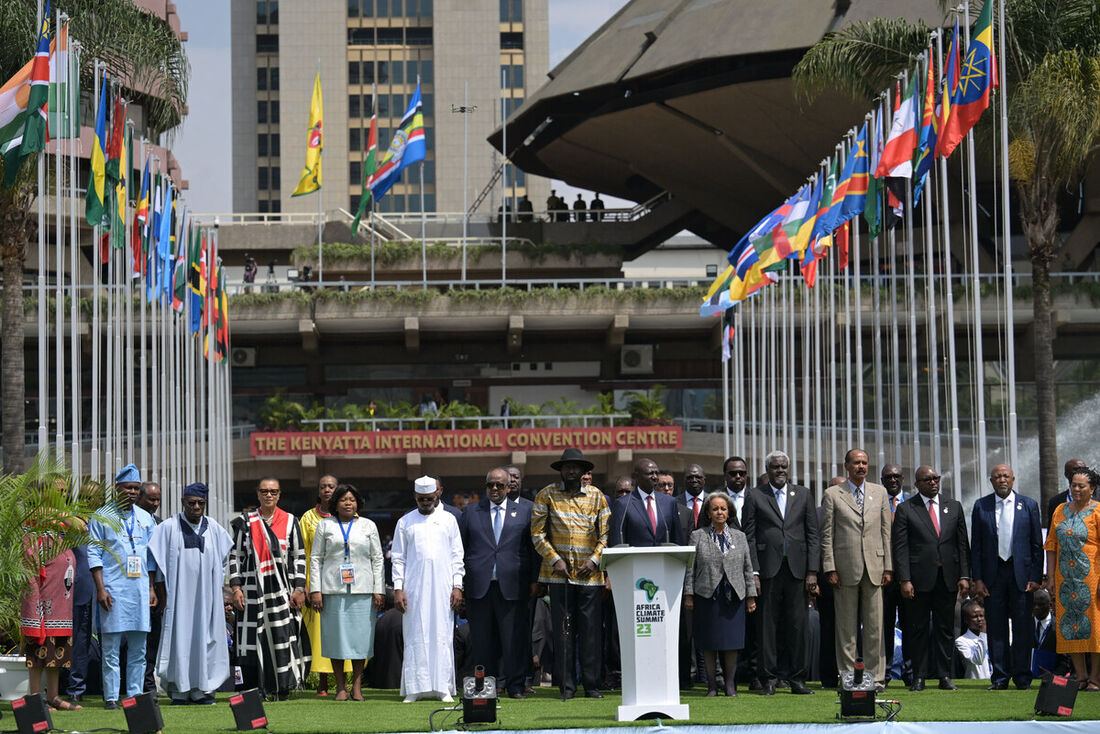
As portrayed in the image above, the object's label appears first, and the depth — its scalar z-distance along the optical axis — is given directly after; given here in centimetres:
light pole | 4724
